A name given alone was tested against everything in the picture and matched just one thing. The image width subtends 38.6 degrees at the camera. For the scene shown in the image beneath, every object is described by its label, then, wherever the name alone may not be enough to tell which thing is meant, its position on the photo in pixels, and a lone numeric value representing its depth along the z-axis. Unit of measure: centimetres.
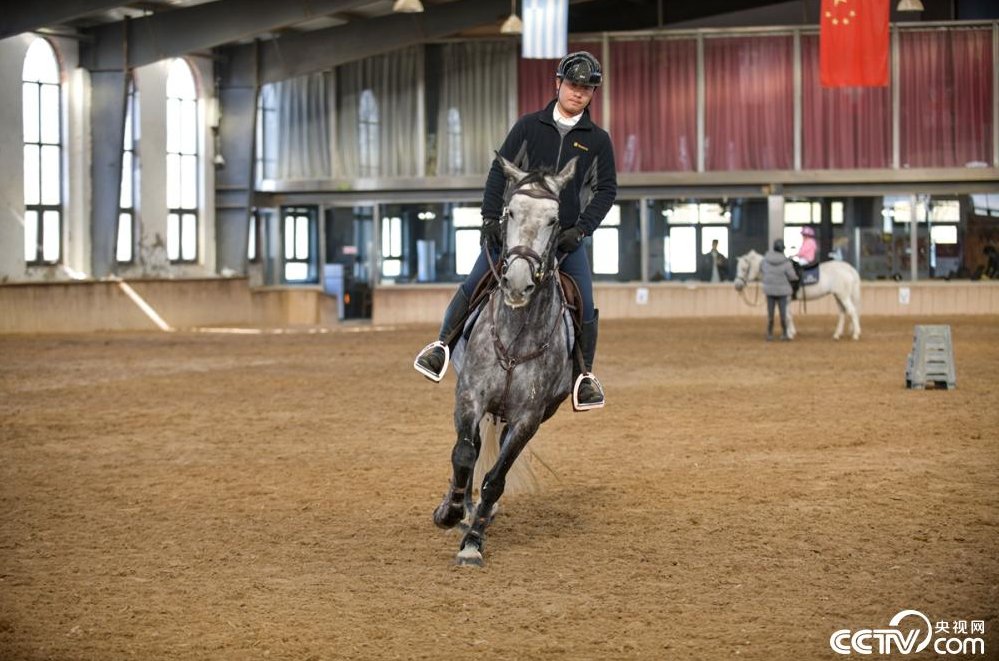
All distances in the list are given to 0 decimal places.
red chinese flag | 2467
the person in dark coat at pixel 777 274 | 2741
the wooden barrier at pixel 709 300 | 3872
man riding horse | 825
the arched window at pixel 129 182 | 3428
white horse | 2842
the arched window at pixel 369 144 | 4019
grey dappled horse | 790
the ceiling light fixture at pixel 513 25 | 3031
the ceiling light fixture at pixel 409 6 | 2708
